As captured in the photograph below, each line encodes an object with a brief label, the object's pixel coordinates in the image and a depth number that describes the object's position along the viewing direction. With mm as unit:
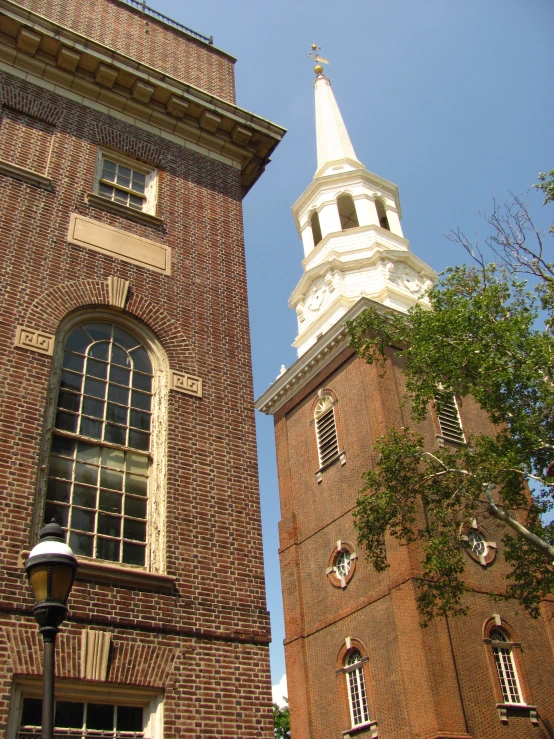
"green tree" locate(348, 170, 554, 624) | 15609
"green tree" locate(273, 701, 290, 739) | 39906
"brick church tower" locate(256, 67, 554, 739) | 20203
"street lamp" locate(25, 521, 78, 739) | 5238
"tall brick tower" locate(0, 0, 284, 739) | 7504
